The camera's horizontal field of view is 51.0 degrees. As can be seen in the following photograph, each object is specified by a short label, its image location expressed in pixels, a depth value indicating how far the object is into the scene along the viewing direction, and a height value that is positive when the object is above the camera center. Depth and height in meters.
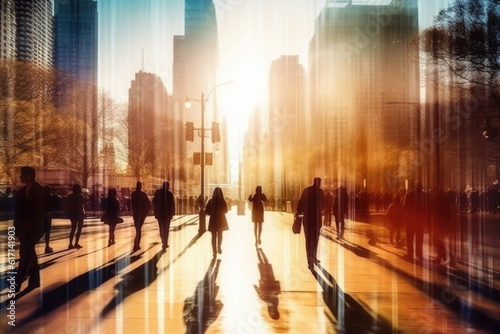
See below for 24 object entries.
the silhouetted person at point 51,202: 8.93 -0.29
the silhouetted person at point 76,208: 14.82 -0.66
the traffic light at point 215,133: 24.00 +2.36
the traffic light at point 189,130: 23.50 +2.46
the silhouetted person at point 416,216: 12.38 -0.79
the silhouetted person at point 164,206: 14.04 -0.59
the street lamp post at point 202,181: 21.58 +0.13
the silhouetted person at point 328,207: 25.24 -1.16
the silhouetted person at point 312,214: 11.53 -0.69
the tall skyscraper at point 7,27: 45.64 +14.79
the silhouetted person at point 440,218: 11.87 -0.83
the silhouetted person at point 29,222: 8.39 -0.60
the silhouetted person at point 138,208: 14.01 -0.64
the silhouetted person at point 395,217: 15.49 -1.02
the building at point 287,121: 70.41 +17.16
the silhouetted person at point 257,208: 15.98 -0.75
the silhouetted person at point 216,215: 13.01 -0.78
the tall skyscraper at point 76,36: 158.62 +46.62
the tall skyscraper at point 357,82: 58.97 +15.66
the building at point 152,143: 54.06 +4.49
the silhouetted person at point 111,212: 15.55 -0.82
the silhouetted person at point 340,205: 17.95 -0.76
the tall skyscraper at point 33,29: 69.69 +23.18
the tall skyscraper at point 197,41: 181.12 +53.49
